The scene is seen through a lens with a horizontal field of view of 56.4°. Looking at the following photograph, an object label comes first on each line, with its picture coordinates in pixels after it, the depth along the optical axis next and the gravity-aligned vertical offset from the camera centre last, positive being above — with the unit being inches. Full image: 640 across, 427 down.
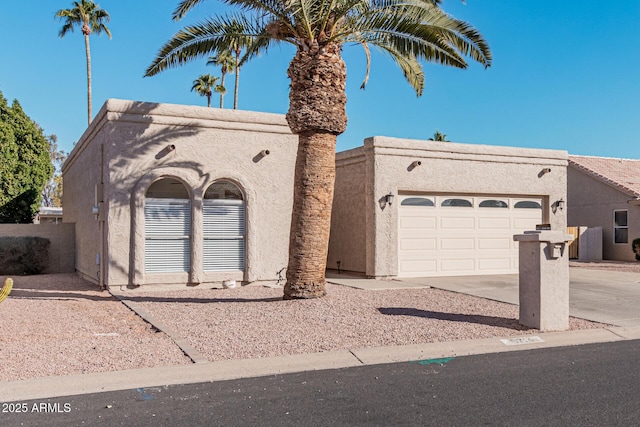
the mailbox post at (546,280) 355.3 -24.8
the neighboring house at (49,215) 1289.4 +40.8
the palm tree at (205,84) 1769.2 +449.3
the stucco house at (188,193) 524.4 +38.5
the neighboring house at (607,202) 1000.9 +66.8
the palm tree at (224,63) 1622.8 +485.7
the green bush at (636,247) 971.9 -11.6
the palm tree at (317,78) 438.9 +118.0
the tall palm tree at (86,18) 1406.3 +512.0
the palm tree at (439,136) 1656.4 +282.0
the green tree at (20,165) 1014.4 +121.1
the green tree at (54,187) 1962.8 +153.4
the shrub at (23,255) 735.1 -26.8
